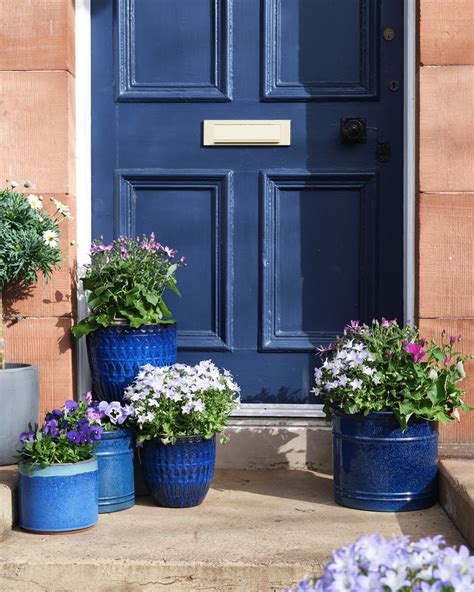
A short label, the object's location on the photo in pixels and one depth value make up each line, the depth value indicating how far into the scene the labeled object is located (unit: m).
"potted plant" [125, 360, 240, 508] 3.89
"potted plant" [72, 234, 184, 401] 4.18
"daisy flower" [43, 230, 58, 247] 4.11
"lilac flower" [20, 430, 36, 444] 3.66
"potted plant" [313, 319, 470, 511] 3.85
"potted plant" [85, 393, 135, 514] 3.90
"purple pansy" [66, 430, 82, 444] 3.66
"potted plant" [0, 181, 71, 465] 3.95
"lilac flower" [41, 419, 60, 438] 3.70
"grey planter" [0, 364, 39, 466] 3.92
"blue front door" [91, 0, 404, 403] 4.60
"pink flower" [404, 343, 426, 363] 3.84
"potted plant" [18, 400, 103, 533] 3.61
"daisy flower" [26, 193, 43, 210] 4.11
